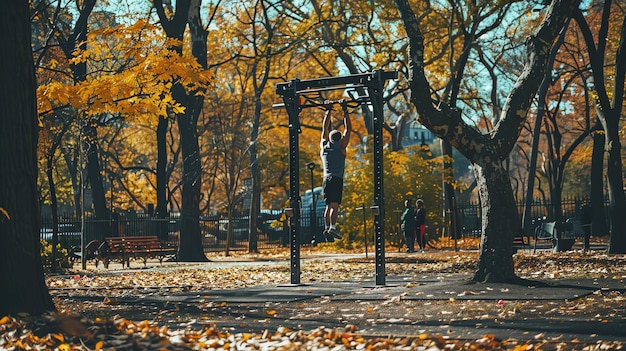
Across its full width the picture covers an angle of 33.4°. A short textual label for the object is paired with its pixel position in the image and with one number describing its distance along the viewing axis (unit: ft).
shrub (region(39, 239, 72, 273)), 86.02
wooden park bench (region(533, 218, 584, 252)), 88.99
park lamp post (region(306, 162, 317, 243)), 134.36
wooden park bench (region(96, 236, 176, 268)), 95.86
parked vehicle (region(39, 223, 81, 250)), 126.11
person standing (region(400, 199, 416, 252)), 111.24
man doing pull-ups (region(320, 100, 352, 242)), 57.31
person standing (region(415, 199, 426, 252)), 113.70
